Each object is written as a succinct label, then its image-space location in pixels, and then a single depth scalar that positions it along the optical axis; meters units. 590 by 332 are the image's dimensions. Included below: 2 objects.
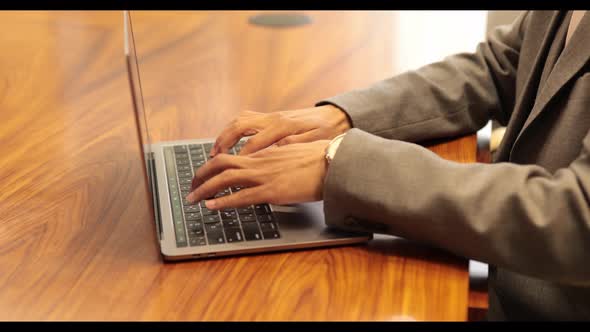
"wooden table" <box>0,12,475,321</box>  0.87
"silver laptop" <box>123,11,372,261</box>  0.94
